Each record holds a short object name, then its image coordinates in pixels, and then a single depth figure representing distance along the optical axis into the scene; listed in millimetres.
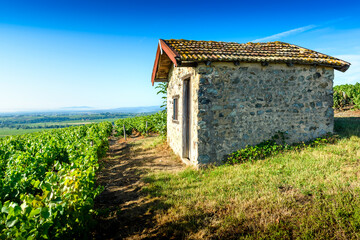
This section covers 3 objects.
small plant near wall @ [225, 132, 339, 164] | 6666
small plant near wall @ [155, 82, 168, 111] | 12304
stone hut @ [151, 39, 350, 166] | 6516
